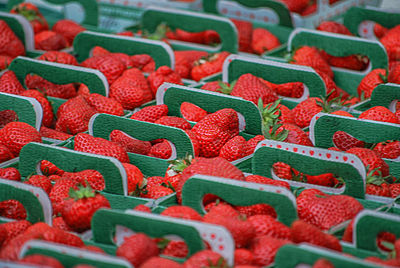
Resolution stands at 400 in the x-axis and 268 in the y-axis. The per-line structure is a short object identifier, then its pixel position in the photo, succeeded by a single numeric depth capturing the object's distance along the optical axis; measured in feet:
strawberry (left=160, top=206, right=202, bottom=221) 11.30
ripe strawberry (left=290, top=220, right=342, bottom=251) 10.62
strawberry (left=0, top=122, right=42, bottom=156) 15.07
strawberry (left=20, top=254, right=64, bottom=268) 9.33
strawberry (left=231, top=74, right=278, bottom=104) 17.22
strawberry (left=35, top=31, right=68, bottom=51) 22.36
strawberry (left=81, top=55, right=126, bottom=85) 19.12
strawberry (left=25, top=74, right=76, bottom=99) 18.64
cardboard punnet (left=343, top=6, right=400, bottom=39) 23.34
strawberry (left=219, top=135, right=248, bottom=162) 14.80
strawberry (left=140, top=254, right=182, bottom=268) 9.62
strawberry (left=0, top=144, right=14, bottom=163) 14.73
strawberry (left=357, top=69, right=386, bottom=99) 18.84
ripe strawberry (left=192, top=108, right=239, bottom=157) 15.16
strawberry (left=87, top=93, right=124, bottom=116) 17.22
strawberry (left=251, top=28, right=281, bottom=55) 23.84
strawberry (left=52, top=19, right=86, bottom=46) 23.37
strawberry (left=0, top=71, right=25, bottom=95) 17.94
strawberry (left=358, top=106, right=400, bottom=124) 15.35
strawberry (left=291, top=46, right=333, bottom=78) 19.98
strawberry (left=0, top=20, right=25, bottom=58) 21.12
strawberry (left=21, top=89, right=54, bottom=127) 17.27
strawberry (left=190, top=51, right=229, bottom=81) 20.57
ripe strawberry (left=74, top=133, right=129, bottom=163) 14.31
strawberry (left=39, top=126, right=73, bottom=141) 16.26
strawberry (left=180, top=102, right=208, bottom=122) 16.53
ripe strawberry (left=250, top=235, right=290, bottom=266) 10.58
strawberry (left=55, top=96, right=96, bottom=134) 16.45
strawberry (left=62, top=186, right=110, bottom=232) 11.83
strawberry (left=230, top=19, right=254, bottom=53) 23.74
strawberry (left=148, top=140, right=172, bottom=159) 14.97
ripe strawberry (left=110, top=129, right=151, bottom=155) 15.23
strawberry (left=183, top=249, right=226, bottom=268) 9.81
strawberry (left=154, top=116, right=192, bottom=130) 15.79
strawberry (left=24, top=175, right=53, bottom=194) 13.14
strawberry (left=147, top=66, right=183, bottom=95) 18.69
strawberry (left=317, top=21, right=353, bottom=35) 22.62
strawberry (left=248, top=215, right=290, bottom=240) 11.23
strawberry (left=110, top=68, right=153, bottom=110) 17.98
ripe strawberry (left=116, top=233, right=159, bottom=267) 10.07
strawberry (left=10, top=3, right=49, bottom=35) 24.05
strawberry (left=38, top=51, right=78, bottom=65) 19.95
